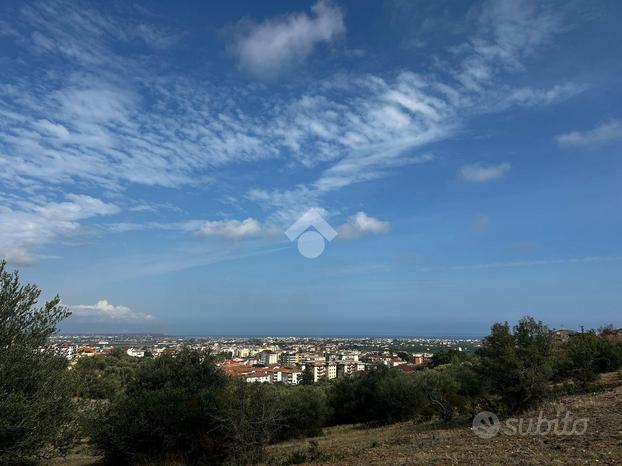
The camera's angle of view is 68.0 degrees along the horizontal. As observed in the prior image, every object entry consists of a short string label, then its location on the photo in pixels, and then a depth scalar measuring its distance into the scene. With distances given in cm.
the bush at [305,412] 2700
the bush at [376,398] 2823
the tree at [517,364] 1689
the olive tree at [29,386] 964
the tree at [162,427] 1572
